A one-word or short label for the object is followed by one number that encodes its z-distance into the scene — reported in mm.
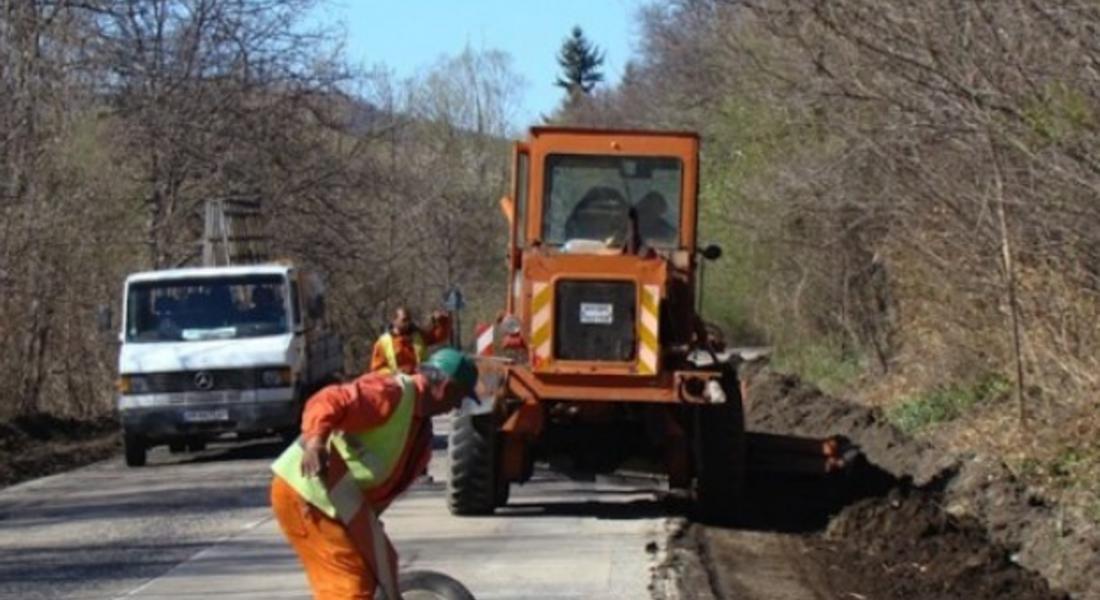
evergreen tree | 102312
